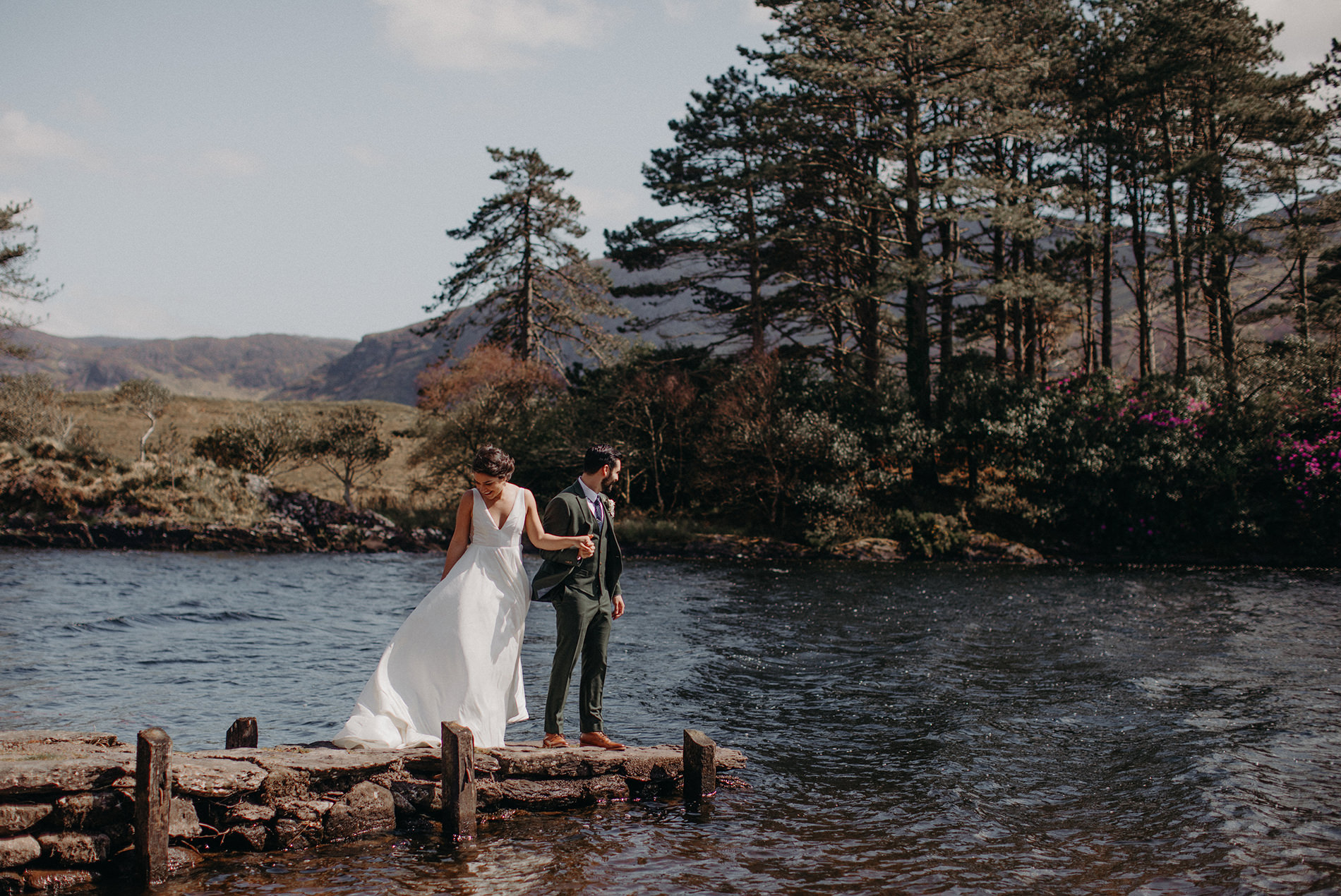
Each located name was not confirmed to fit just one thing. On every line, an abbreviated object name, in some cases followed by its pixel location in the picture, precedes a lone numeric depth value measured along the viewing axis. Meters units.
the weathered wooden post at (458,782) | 6.58
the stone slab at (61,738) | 6.81
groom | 7.46
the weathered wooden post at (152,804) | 5.62
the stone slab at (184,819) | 6.04
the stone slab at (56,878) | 5.59
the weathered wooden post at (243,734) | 7.29
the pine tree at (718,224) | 34.44
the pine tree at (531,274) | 44.66
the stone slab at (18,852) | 5.54
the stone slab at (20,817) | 5.54
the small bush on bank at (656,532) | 30.28
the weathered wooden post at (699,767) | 7.55
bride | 7.08
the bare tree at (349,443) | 35.50
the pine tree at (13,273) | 36.53
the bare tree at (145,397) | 40.91
